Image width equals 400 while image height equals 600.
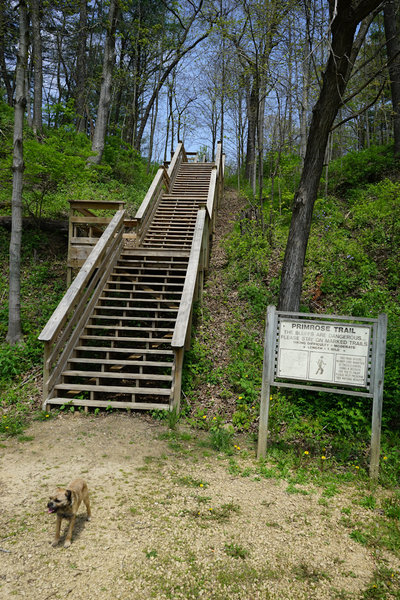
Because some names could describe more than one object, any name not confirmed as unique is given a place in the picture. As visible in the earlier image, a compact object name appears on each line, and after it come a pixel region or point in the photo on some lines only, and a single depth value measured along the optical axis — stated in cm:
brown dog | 245
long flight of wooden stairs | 496
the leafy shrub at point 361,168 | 1151
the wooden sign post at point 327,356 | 370
